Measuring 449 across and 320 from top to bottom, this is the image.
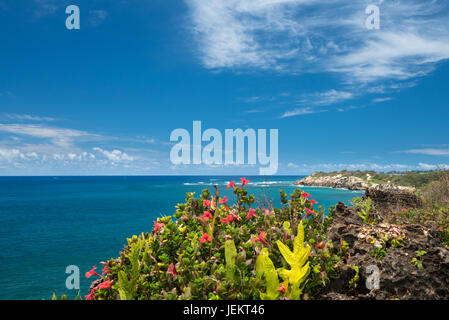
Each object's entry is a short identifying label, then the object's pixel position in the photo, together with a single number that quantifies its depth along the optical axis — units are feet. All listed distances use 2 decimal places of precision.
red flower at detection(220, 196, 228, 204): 12.07
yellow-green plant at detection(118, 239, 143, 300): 7.27
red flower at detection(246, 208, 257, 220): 11.66
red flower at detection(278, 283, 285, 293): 7.20
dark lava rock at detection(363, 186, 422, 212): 24.59
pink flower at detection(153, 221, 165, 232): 10.78
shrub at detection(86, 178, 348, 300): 7.07
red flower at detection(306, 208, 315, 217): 12.53
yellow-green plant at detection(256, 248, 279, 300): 6.75
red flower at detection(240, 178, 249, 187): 12.58
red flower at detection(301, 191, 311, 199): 13.15
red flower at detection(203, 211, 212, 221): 10.39
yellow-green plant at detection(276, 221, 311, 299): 7.17
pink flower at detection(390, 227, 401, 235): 9.88
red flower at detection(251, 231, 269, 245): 9.00
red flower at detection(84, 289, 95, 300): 8.28
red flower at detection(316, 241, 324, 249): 8.89
